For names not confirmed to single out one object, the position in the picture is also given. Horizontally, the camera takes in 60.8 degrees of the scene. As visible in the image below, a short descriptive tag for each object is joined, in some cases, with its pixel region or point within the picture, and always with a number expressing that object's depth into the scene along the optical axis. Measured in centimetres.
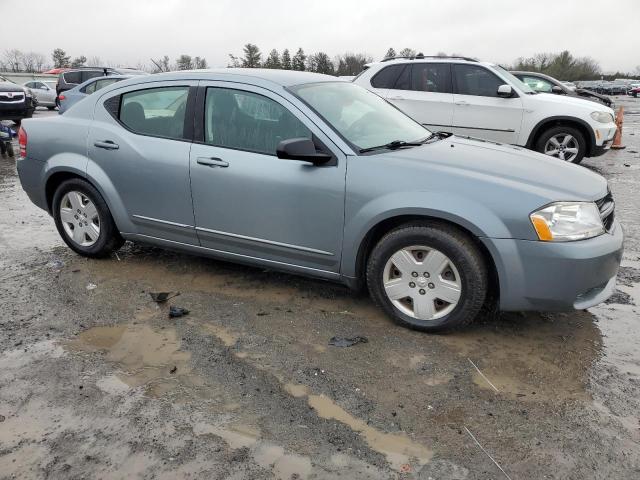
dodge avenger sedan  329
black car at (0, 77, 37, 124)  1574
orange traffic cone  1285
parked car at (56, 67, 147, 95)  1973
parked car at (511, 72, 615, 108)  1279
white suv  886
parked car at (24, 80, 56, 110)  2488
